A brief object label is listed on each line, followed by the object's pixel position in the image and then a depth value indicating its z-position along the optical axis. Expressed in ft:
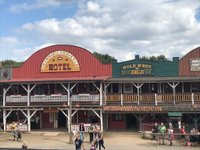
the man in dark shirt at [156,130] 64.36
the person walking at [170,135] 59.75
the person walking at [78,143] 47.15
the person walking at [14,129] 70.70
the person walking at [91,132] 62.42
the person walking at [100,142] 53.96
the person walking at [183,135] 61.08
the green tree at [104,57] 210.46
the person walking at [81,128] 66.03
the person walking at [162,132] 61.20
